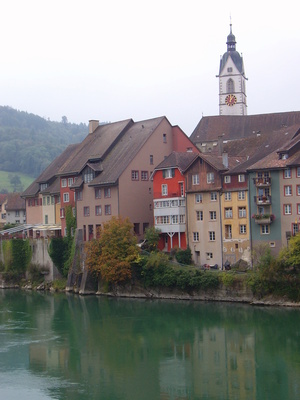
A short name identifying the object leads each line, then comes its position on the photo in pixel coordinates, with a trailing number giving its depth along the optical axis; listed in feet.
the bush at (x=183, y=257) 197.16
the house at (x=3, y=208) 396.63
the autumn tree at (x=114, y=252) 192.75
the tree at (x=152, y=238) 205.46
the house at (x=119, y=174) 218.59
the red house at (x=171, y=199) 205.05
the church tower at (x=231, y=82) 386.11
